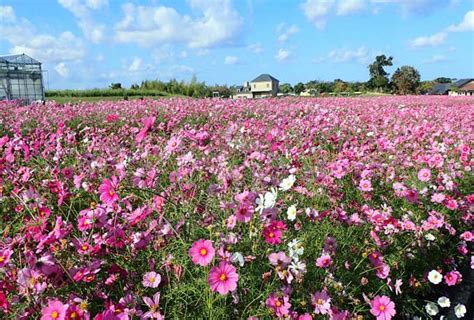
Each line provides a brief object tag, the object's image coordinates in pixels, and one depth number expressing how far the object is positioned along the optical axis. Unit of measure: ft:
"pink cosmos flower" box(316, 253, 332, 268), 6.55
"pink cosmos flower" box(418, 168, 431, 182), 10.47
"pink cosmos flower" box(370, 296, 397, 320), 6.45
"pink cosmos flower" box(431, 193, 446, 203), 9.91
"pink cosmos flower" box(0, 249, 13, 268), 4.87
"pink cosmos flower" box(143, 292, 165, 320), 5.36
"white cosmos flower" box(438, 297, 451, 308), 7.98
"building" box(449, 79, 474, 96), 203.51
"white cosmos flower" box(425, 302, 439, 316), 7.81
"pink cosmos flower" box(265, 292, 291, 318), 5.70
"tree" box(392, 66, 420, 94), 176.86
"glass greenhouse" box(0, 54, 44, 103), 66.33
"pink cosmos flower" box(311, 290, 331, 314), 6.20
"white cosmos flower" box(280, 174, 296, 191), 7.34
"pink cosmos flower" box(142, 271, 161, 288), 5.87
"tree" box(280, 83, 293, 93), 278.67
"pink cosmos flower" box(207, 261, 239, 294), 5.02
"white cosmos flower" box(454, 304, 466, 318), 8.34
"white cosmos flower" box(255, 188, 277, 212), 5.81
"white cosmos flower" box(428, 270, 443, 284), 8.13
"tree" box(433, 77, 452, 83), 360.28
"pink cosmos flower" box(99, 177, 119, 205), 5.92
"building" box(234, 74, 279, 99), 255.09
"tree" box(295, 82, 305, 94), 266.65
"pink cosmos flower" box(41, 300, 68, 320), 4.42
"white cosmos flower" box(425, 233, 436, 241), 8.86
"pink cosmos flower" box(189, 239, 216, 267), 5.14
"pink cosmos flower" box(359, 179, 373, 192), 9.33
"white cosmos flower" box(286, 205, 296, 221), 6.73
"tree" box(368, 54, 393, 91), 264.11
